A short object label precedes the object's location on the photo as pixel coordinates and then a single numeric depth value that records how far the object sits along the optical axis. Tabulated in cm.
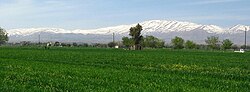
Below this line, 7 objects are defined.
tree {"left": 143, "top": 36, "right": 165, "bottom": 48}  10935
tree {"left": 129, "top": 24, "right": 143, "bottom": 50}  8293
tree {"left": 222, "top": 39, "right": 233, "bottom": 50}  10169
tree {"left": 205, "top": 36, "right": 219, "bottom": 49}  10399
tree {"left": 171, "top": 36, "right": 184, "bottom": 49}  10667
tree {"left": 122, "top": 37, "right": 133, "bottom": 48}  10485
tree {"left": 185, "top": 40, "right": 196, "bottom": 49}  10912
